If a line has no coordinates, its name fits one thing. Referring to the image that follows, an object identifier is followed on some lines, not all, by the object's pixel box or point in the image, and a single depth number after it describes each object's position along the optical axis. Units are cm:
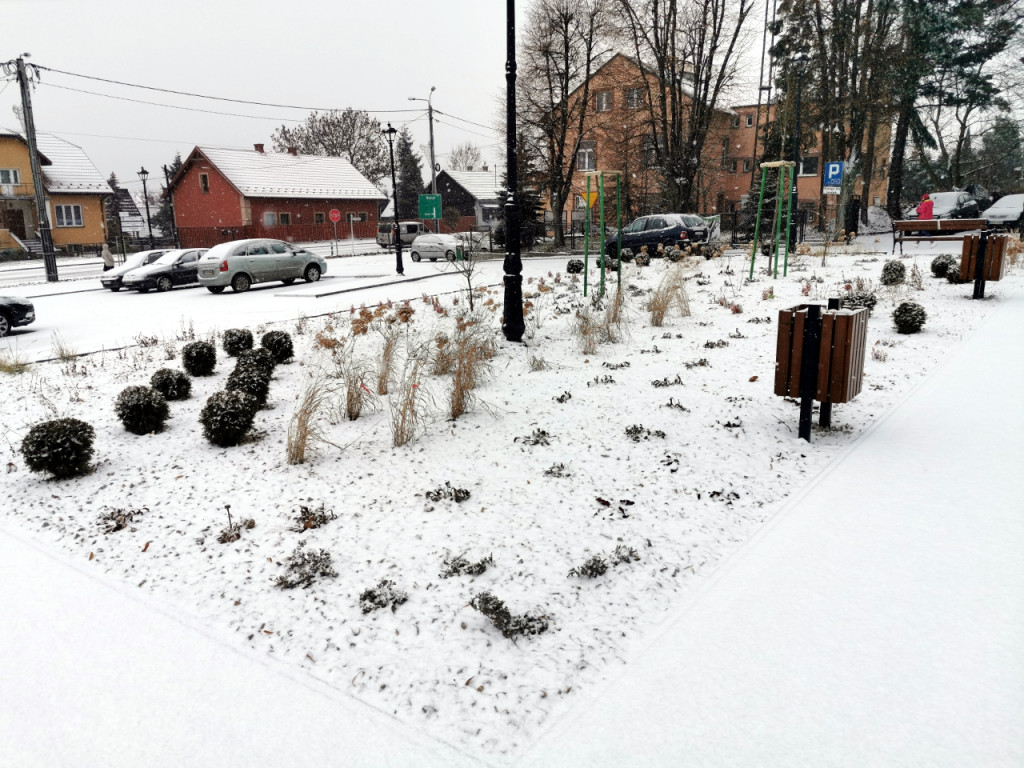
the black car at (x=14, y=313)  1303
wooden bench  1886
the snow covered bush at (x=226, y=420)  589
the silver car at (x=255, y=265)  1942
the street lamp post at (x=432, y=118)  4298
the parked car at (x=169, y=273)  2088
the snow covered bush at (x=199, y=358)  841
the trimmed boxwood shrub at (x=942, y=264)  1399
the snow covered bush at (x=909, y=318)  935
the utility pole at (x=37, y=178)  2366
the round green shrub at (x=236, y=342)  937
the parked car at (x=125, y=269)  2117
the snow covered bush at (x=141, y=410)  634
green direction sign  3869
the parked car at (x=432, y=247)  3231
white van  4231
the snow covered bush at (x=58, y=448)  529
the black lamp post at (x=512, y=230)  909
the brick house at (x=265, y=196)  4672
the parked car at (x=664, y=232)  2259
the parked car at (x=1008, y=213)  2650
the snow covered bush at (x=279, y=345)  884
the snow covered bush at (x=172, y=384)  730
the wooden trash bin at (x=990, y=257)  1137
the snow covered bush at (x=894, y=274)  1295
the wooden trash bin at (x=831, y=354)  539
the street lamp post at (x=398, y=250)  2386
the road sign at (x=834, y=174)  2019
